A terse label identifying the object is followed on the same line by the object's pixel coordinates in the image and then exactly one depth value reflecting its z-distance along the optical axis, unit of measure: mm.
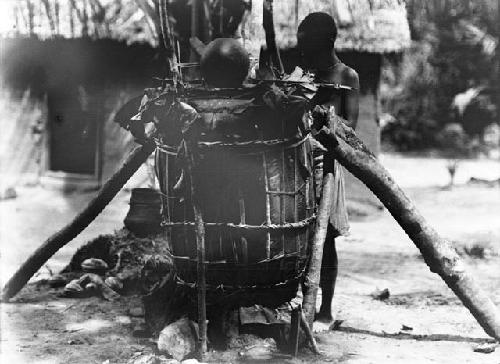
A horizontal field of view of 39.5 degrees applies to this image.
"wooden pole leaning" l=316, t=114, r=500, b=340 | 3518
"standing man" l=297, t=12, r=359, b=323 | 3801
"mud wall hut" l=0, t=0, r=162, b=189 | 7832
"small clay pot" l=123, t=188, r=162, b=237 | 5047
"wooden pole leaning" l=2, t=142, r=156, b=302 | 3816
